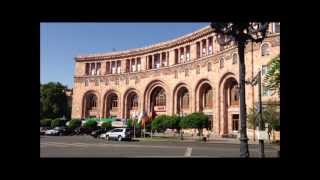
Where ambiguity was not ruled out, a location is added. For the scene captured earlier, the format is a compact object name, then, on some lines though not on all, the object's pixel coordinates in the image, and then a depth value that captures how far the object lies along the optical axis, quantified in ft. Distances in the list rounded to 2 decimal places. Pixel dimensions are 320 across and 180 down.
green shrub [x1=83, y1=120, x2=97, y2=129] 120.57
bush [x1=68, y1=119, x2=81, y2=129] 123.30
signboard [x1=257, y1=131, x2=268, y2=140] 31.91
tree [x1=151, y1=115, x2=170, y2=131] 101.47
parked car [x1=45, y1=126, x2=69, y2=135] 108.11
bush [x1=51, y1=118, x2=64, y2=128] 134.77
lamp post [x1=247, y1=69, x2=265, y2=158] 32.57
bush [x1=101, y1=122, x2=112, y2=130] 116.01
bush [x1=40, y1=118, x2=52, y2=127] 137.53
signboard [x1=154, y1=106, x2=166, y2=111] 126.17
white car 82.06
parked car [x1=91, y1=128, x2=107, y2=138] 97.54
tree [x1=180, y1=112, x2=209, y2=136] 93.95
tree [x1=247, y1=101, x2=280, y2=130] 71.08
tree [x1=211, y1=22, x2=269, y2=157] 28.51
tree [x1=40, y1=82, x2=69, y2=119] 150.73
